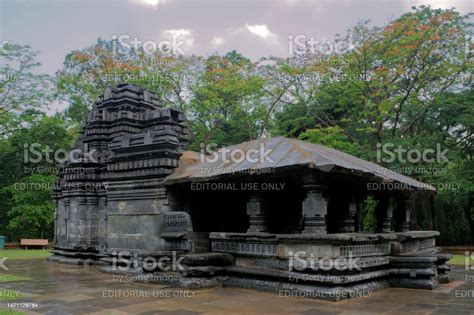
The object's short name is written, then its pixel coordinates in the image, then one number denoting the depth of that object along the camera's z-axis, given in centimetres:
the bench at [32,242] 2214
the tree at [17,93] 2402
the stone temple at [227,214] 807
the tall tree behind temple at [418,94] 1773
